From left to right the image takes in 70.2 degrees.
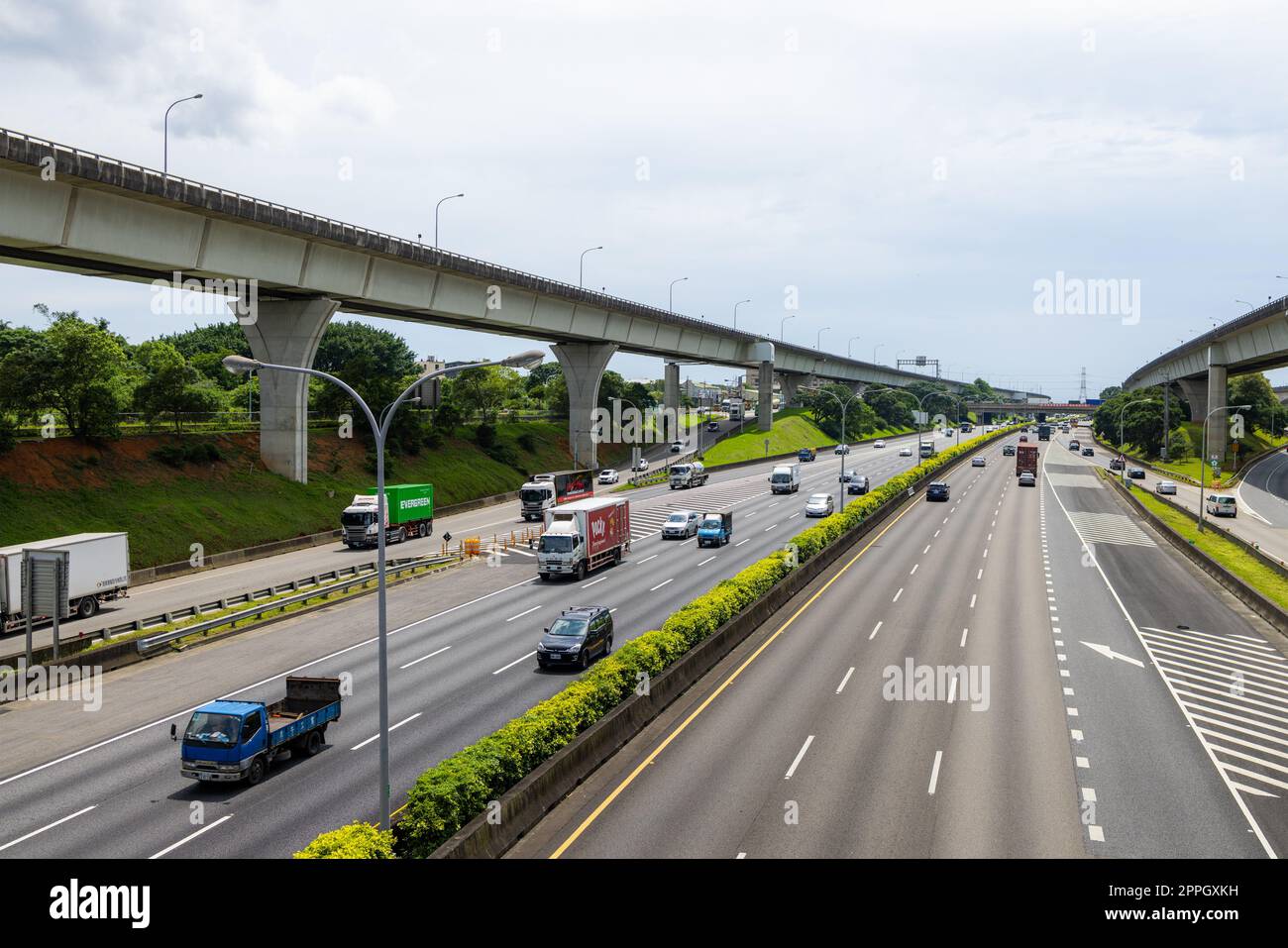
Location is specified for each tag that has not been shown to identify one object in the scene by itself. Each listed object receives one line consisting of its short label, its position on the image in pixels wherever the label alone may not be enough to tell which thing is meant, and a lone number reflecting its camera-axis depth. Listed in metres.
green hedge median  15.64
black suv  30.03
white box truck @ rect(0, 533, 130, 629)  35.97
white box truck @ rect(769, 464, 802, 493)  85.62
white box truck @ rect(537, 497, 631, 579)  46.59
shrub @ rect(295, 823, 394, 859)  14.08
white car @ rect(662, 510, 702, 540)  61.06
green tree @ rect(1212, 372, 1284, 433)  139.62
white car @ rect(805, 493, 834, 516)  68.81
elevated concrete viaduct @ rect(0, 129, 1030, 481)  40.16
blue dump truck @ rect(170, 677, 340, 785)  21.17
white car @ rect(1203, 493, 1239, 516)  71.69
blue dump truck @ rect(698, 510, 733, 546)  57.56
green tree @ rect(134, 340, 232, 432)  57.62
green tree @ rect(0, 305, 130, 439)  48.53
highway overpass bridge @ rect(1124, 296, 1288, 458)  82.85
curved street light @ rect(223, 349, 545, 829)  16.52
